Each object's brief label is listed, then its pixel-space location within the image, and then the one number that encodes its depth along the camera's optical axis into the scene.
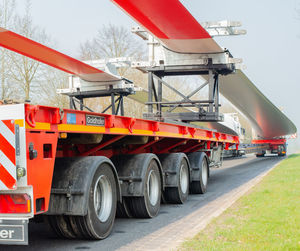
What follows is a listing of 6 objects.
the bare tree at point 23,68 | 20.30
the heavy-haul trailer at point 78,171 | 4.46
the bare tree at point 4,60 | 20.09
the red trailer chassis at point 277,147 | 33.84
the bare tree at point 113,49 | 31.17
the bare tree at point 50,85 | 21.25
